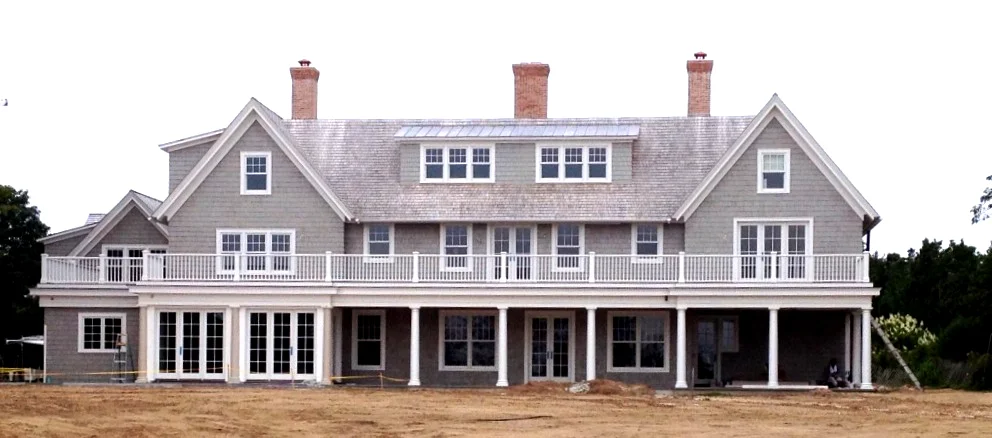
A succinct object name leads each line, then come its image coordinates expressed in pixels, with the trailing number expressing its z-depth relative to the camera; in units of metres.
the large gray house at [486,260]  48.47
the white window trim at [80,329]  51.40
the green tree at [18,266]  62.03
